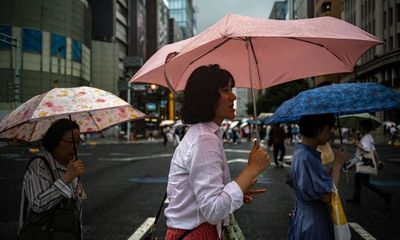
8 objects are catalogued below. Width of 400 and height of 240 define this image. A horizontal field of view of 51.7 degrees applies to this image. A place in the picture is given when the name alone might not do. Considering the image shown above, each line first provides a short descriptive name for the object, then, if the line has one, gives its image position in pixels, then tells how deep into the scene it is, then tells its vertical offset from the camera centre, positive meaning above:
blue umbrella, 3.88 +0.23
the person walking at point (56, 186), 3.03 -0.47
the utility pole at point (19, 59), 47.17 +7.87
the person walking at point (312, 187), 3.27 -0.51
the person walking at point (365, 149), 8.09 -0.52
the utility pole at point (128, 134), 53.31 -1.42
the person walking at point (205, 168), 2.06 -0.23
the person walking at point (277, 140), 17.09 -0.70
